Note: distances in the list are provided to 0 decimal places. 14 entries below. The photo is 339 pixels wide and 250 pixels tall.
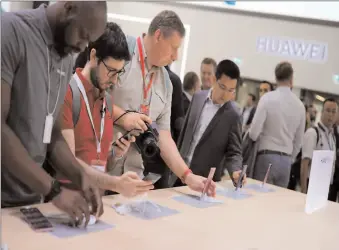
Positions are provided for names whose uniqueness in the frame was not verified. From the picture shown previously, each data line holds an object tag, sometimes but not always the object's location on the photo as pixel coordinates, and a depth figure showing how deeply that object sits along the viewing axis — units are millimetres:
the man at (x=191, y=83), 4344
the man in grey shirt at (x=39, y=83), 1291
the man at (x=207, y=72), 4255
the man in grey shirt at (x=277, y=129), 3959
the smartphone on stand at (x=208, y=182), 2223
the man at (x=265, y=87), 5156
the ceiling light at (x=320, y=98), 5992
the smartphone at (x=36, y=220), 1487
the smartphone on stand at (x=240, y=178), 2636
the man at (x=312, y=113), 5688
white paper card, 2453
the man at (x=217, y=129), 3043
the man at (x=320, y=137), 4516
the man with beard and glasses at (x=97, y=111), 1811
